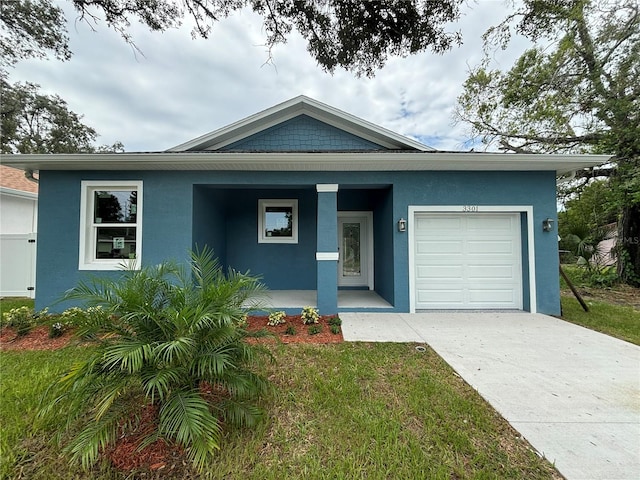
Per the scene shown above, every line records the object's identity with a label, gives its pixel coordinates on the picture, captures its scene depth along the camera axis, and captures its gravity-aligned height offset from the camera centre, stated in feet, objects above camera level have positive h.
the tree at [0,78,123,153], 48.15 +24.91
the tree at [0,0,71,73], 21.34 +17.97
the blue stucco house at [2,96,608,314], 18.35 +2.20
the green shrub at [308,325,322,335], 15.21 -4.71
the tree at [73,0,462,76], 15.96 +14.04
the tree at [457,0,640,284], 24.88 +17.91
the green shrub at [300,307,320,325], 16.99 -4.34
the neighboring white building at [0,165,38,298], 25.49 -1.68
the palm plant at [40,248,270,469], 6.17 -2.94
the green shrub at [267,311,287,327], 16.73 -4.47
